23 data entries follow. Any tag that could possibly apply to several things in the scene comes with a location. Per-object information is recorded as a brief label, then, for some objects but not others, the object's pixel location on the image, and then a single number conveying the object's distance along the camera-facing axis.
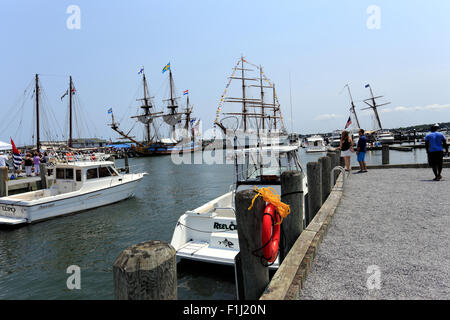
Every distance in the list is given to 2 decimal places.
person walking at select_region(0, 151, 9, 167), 19.59
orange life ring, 3.97
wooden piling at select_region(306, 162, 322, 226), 6.54
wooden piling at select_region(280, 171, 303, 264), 5.23
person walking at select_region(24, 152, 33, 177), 24.09
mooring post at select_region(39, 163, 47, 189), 20.16
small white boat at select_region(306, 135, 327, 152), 62.78
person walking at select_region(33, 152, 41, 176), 25.17
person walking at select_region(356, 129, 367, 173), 12.37
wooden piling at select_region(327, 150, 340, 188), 11.47
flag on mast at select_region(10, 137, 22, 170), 25.40
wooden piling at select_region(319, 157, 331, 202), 8.20
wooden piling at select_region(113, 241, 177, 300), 1.99
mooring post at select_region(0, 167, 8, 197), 16.92
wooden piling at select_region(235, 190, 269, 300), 3.63
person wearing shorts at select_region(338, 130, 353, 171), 11.85
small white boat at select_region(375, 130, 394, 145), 65.00
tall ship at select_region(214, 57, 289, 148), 61.88
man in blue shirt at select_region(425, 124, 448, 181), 9.72
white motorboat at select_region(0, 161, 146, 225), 13.53
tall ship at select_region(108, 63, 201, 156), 88.25
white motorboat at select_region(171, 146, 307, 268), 7.39
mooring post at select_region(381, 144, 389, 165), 16.77
